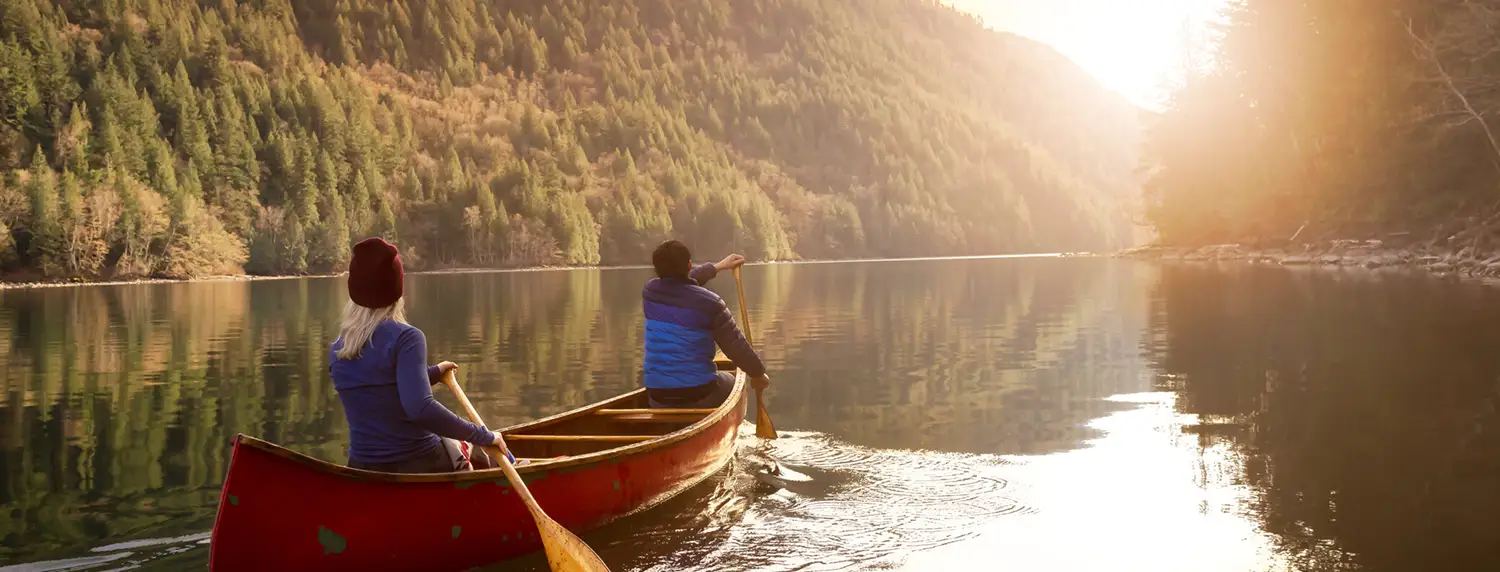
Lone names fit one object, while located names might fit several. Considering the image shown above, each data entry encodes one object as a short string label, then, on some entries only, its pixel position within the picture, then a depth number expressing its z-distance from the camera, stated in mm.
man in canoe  13273
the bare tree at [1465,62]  49188
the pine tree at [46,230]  108250
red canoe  7918
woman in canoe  8359
